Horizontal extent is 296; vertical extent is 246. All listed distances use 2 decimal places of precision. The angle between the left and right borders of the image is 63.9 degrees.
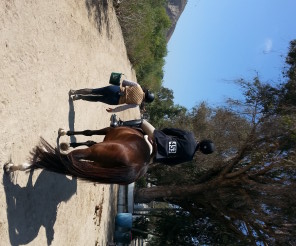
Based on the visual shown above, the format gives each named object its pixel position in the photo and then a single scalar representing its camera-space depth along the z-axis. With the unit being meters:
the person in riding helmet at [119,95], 4.40
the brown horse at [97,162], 3.07
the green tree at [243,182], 6.94
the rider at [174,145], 3.73
